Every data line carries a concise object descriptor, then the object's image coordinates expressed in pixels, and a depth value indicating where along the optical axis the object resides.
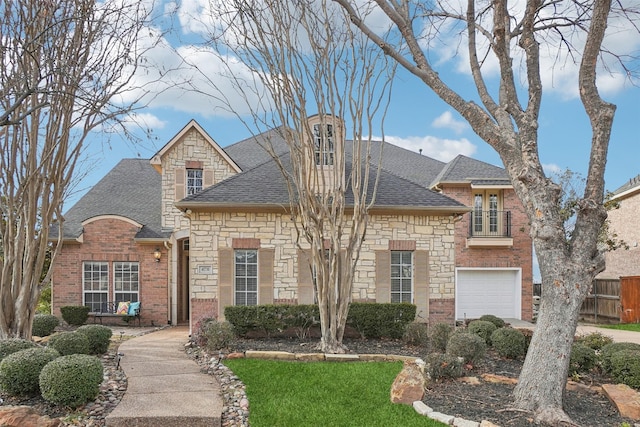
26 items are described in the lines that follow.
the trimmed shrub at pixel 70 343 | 7.53
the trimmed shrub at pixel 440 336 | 9.20
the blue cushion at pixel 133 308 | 14.09
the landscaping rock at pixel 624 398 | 5.79
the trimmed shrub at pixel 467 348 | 7.49
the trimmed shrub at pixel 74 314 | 13.75
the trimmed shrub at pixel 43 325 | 10.55
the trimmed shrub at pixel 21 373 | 6.15
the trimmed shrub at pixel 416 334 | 9.95
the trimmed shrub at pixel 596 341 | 8.98
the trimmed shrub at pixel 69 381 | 5.79
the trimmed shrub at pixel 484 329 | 9.60
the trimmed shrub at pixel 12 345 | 7.04
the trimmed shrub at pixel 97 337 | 8.44
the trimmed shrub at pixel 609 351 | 7.35
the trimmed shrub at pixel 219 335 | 8.88
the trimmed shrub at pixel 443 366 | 6.70
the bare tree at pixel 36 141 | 8.15
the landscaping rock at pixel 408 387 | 6.06
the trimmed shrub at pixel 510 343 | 8.59
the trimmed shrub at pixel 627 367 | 6.74
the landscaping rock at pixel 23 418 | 5.19
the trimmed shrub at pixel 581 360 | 7.38
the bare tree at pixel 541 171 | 5.59
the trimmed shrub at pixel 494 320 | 10.66
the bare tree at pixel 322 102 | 9.13
